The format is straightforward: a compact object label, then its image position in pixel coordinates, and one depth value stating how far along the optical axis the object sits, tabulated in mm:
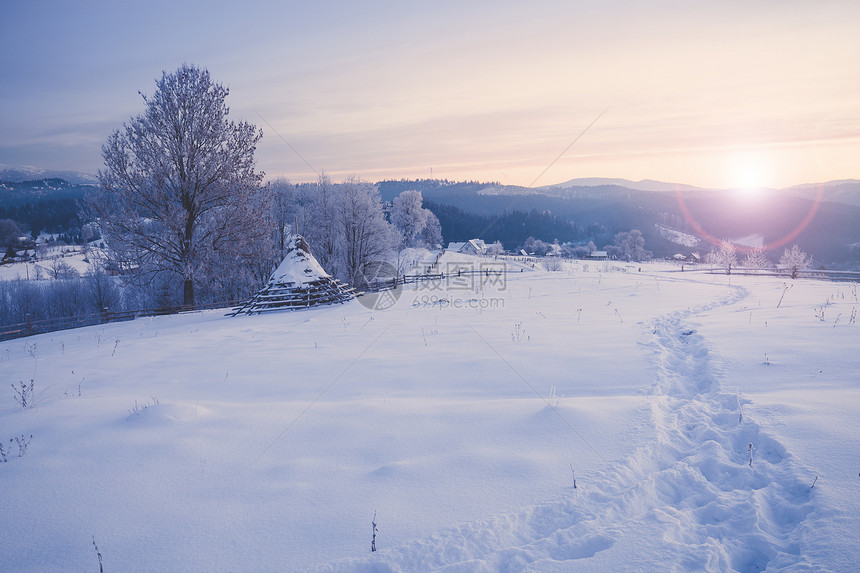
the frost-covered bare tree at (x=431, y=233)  82875
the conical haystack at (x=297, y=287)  19391
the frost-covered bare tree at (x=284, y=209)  43719
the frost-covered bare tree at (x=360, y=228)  39906
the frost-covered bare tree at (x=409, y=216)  67625
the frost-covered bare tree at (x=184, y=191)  18312
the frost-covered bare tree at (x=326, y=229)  41028
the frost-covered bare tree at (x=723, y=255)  64887
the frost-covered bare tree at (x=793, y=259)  58938
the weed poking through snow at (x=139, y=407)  5877
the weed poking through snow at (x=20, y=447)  4711
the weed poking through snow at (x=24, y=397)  6453
